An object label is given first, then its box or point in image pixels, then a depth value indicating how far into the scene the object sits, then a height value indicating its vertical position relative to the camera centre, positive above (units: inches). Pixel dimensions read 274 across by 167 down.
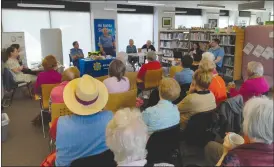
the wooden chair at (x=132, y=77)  168.4 -21.4
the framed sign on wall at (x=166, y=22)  512.7 +47.6
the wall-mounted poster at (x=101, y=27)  434.8 +33.1
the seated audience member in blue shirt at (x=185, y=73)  159.8 -18.1
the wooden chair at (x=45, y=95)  138.1 -27.1
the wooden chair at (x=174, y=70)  183.6 -18.3
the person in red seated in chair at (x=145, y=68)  196.4 -18.0
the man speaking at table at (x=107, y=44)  384.7 +2.6
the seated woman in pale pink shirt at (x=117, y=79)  131.2 -17.9
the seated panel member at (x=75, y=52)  326.0 -7.9
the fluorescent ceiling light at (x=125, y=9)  410.1 +64.2
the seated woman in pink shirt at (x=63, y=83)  117.8 -18.3
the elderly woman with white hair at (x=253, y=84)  125.5 -20.3
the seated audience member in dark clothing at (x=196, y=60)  227.6 -14.8
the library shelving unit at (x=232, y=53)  292.8 -10.3
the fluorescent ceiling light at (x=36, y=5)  323.9 +55.6
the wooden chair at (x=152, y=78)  188.7 -24.9
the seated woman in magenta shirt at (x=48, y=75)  158.2 -18.0
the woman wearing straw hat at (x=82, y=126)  68.9 -22.3
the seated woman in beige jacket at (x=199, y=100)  105.7 -23.4
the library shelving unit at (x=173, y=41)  389.7 +6.6
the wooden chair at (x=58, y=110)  101.3 -26.1
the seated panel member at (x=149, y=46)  376.8 -1.2
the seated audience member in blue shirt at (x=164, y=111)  85.2 -22.9
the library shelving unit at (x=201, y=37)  340.6 +10.4
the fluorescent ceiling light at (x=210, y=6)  408.2 +65.3
